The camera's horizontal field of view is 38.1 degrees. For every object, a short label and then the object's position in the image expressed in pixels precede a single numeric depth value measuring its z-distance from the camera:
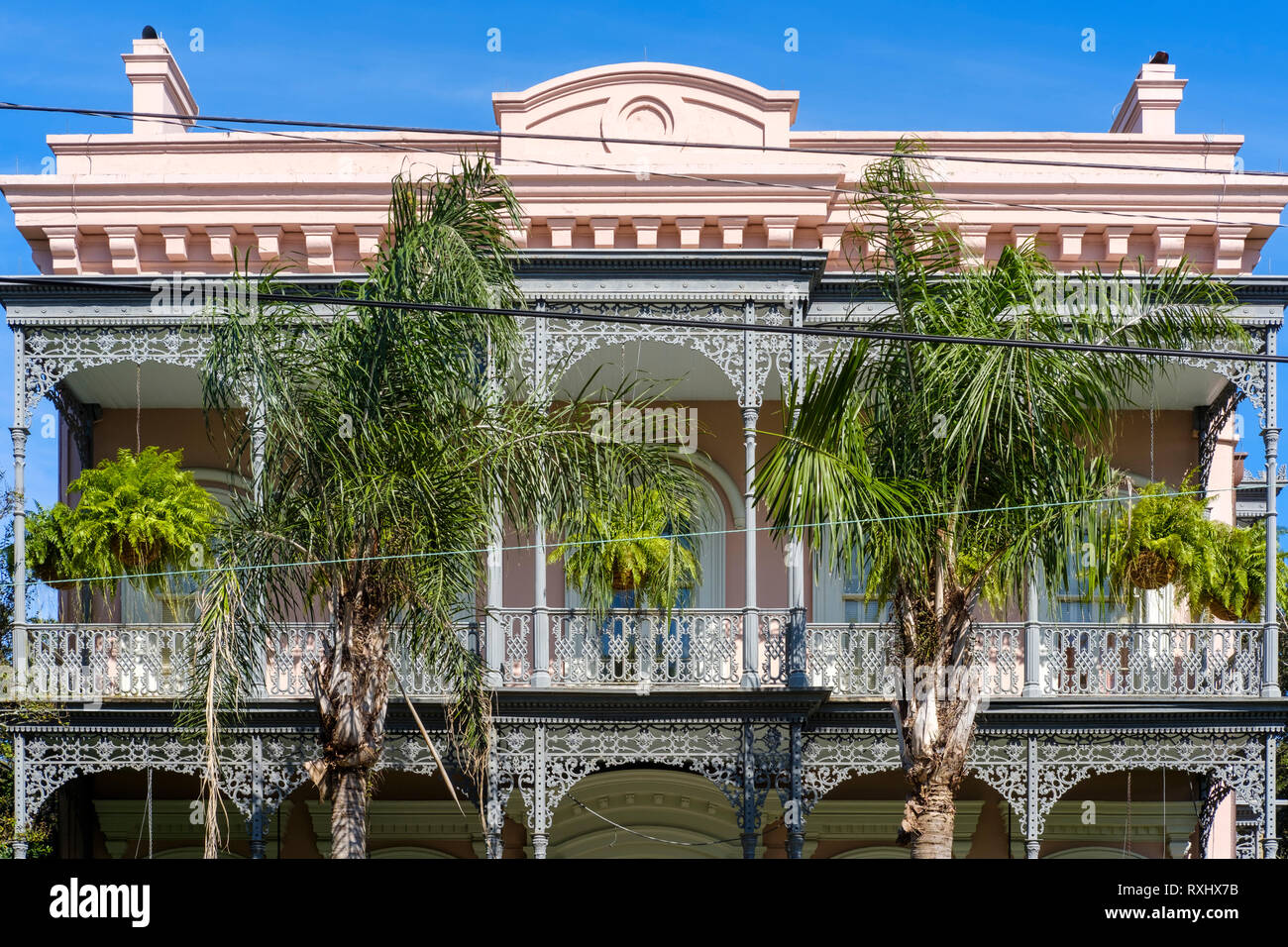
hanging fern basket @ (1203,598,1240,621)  15.97
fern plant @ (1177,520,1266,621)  15.45
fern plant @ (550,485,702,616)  12.08
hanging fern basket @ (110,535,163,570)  15.13
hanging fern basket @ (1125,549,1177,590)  15.41
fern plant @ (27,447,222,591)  15.06
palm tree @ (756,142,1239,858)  11.88
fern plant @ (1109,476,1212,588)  15.34
